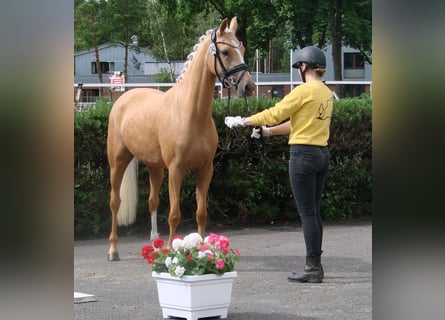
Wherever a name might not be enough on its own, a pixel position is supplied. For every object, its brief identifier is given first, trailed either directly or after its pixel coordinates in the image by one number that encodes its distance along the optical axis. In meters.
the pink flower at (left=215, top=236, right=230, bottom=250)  8.28
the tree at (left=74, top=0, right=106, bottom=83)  73.53
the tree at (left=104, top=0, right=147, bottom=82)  73.87
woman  10.12
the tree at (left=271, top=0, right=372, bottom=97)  44.57
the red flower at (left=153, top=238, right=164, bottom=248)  8.44
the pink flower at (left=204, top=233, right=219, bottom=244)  8.36
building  79.74
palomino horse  10.97
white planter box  8.01
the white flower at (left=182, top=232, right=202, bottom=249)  8.17
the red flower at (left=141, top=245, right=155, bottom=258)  8.44
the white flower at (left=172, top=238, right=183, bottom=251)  8.18
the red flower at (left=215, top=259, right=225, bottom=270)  7.94
